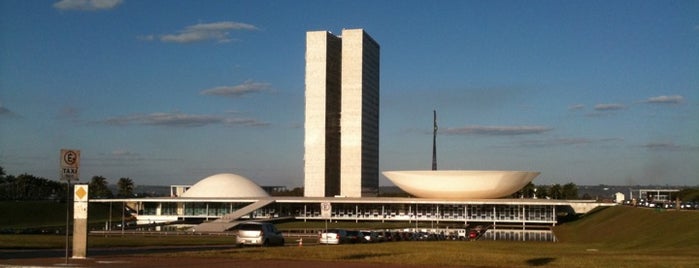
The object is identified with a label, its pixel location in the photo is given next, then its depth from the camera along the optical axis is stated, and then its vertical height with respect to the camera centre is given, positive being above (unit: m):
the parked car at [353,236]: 47.12 -2.33
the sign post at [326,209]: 42.92 -0.62
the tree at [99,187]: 144.50 +2.00
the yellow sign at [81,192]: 26.53 +0.17
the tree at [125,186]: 152.12 +2.19
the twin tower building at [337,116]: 141.25 +15.16
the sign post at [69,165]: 24.69 +1.02
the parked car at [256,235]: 38.12 -1.83
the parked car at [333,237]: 45.00 -2.27
